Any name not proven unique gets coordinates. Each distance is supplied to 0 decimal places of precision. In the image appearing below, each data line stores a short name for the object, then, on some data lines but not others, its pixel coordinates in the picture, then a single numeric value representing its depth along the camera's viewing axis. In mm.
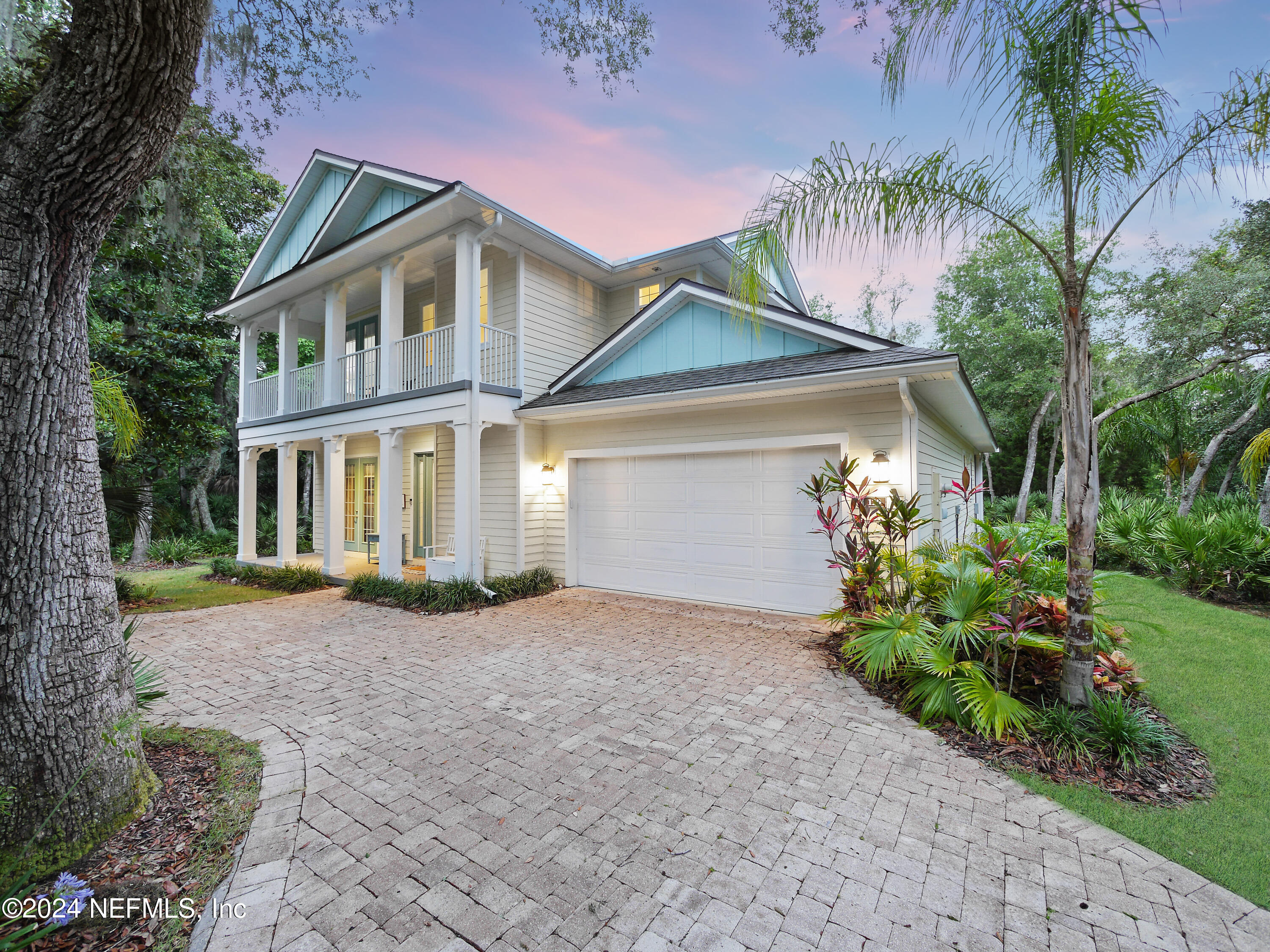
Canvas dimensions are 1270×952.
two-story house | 6715
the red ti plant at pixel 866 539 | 5102
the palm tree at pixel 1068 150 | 3400
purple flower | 1863
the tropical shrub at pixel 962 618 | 3666
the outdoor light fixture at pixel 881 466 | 6098
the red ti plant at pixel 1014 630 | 3547
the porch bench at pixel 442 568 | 8031
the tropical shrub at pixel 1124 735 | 3160
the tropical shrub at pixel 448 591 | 7461
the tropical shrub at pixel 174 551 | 12758
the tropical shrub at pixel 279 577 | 9391
